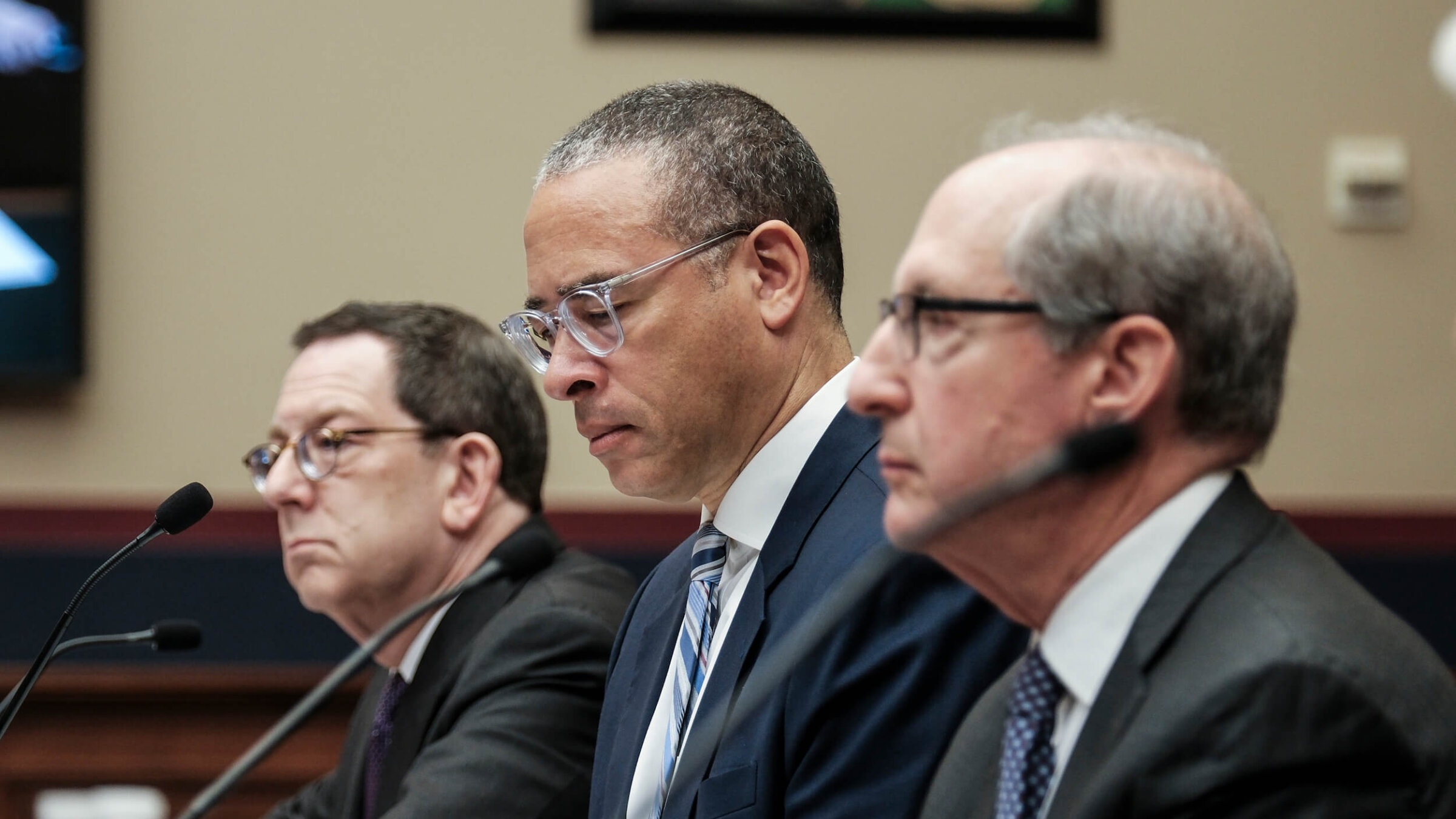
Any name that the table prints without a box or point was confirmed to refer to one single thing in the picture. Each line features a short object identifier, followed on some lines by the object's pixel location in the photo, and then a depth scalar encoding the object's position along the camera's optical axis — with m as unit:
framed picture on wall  5.02
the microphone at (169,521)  3.97
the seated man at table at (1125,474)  3.58
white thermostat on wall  5.05
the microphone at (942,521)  3.60
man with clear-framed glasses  3.97
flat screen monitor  4.93
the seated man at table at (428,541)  4.20
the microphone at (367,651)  3.70
